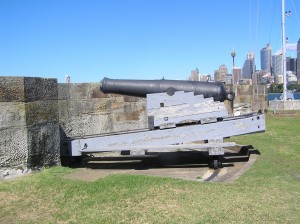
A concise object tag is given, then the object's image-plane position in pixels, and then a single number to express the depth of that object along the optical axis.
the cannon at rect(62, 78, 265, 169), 6.18
